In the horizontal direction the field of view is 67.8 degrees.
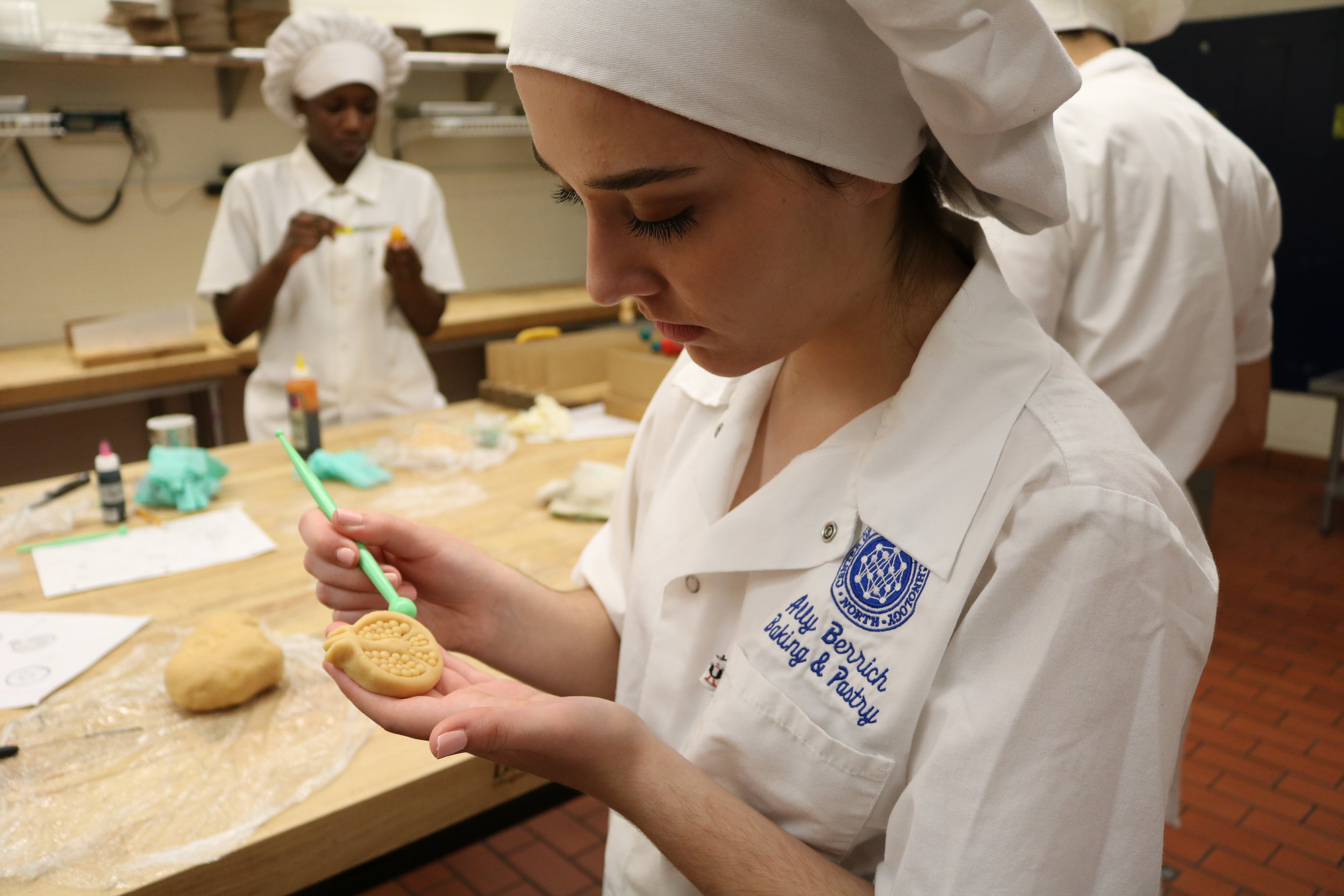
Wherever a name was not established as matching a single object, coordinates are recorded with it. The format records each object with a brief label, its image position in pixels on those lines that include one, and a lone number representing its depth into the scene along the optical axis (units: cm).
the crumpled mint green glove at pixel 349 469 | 241
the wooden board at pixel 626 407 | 296
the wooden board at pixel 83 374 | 366
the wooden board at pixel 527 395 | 313
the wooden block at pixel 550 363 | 321
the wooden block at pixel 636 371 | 286
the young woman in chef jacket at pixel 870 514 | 82
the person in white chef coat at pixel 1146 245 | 187
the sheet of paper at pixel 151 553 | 188
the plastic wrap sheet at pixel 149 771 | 111
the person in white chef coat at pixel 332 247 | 320
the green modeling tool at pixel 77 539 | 203
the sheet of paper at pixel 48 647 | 147
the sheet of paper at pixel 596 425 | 286
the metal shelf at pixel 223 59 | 389
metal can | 245
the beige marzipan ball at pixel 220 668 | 137
